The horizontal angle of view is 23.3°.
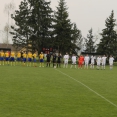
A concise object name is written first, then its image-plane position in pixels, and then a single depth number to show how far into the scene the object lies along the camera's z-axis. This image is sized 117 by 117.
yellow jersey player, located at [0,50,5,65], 37.31
